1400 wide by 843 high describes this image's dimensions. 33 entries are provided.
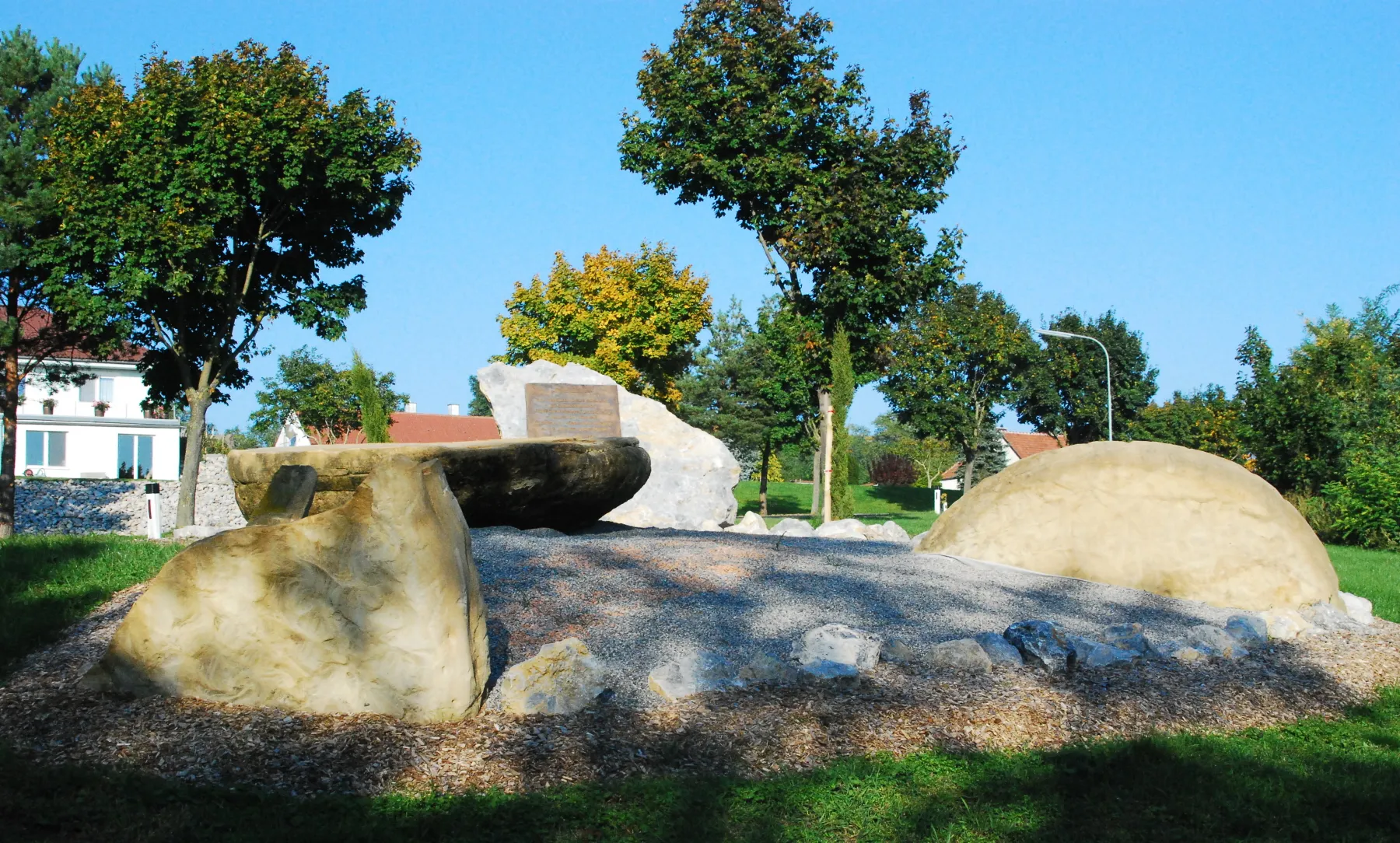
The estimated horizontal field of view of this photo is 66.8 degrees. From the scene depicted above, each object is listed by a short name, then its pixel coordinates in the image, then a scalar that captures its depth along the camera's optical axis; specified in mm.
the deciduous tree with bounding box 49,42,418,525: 19781
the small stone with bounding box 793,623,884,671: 5926
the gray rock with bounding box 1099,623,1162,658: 6750
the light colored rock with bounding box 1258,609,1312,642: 7703
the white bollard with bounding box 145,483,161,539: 13591
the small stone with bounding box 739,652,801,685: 5707
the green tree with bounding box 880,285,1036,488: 42969
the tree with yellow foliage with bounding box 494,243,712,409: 37125
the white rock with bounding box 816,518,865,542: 13344
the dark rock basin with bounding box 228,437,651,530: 8453
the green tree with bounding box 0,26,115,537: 20078
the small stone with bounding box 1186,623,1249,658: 7004
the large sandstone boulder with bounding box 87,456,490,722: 5051
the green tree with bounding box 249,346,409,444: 47125
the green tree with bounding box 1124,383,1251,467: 36281
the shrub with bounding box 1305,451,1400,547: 18078
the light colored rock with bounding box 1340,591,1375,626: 8851
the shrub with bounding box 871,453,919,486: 63181
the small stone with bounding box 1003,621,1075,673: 6219
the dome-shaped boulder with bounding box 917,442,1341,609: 8688
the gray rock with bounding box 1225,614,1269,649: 7379
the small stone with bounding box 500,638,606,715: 5215
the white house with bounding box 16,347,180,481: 43531
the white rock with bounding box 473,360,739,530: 17281
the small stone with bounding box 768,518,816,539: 14070
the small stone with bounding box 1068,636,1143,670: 6434
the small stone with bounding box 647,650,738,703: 5496
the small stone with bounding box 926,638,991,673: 6113
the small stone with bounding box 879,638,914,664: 6203
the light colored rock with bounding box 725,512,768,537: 15664
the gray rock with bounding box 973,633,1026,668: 6270
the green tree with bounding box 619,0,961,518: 24766
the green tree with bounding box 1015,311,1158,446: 47844
